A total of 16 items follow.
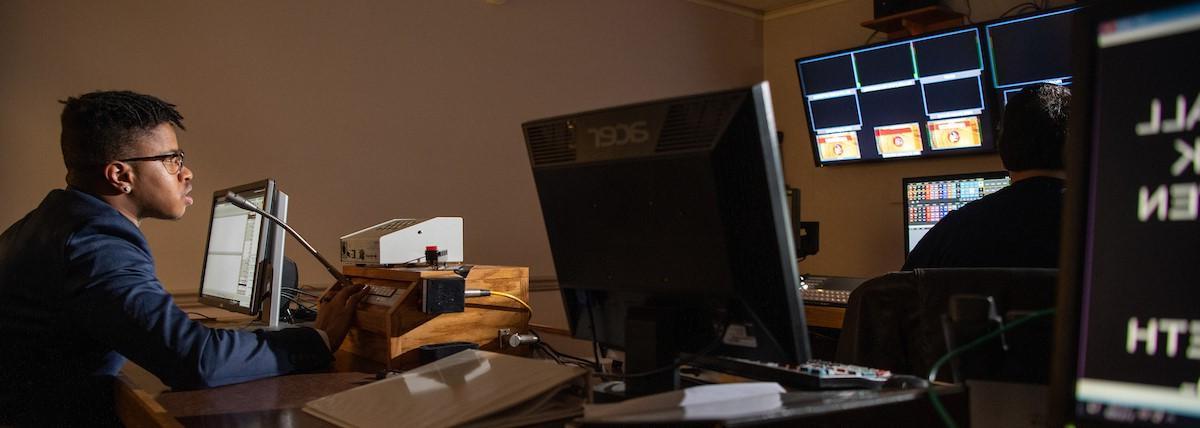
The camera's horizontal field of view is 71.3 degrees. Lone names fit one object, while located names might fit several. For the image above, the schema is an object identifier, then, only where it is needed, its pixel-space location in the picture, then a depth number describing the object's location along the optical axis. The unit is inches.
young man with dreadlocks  58.1
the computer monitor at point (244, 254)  79.1
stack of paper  39.6
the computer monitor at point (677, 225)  35.6
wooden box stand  68.7
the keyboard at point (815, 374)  40.5
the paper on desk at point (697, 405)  30.4
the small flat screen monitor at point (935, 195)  127.6
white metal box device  84.0
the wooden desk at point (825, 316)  113.2
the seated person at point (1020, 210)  70.4
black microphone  76.1
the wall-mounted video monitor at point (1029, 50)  128.8
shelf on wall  154.2
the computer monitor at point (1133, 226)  20.9
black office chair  33.3
